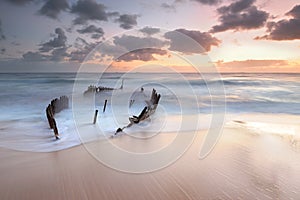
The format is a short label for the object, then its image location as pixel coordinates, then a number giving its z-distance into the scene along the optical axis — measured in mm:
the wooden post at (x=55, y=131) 4696
